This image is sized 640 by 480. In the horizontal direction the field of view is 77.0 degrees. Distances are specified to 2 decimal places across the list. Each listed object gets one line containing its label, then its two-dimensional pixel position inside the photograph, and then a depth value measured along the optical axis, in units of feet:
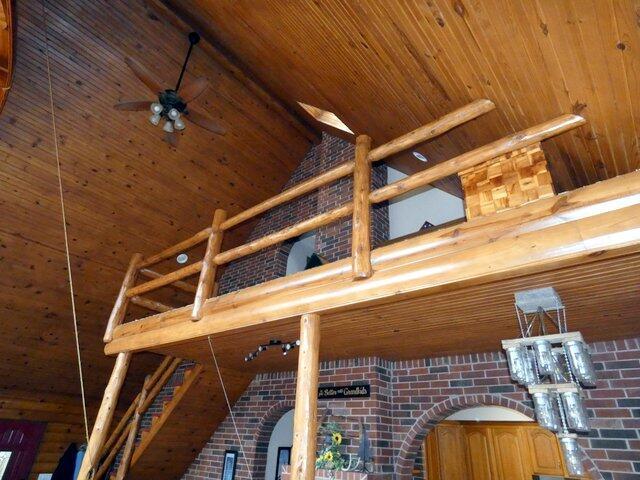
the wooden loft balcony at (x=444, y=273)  7.70
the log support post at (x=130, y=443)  20.49
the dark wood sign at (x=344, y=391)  16.05
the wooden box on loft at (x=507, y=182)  8.73
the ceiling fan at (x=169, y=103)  14.94
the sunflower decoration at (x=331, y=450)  14.46
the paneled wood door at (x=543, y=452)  19.77
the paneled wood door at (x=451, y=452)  21.42
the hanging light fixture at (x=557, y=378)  8.38
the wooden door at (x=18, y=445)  21.88
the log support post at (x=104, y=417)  14.39
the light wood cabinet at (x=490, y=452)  20.38
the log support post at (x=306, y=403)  9.18
